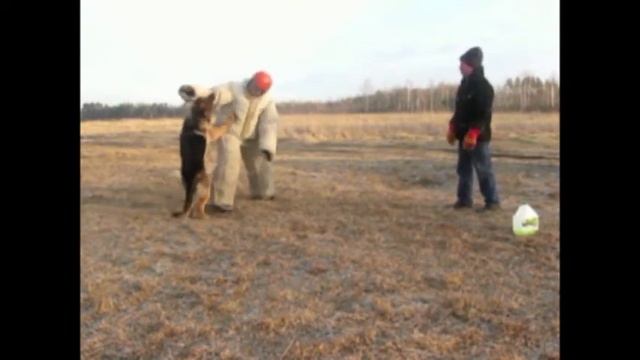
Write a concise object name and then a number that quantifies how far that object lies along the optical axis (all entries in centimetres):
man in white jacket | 662
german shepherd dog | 612
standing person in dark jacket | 629
